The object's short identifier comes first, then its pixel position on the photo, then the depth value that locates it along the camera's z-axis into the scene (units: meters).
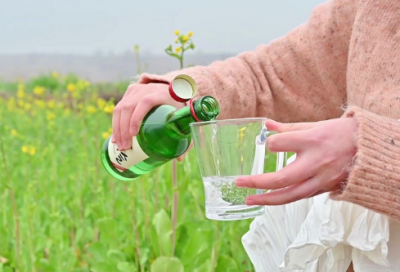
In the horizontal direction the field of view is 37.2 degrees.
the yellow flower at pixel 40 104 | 3.40
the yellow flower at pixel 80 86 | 2.44
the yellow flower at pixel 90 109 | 2.28
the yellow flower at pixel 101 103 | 2.37
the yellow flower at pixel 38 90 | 3.40
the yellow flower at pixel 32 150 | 1.96
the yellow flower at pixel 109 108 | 1.34
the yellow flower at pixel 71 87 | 2.64
